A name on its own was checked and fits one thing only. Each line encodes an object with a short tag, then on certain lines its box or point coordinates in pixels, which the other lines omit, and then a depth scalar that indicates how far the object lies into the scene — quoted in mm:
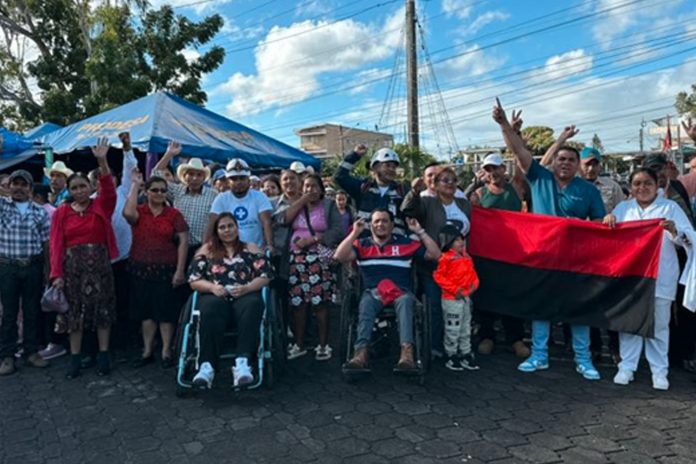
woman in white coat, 4211
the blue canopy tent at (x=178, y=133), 8570
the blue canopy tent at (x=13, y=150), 9156
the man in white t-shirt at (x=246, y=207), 4969
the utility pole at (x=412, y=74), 15273
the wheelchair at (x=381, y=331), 4266
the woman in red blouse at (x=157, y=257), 4789
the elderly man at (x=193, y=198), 5246
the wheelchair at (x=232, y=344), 4062
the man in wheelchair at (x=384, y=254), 4512
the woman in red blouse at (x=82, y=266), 4570
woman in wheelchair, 4078
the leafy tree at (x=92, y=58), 16422
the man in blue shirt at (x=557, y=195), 4531
